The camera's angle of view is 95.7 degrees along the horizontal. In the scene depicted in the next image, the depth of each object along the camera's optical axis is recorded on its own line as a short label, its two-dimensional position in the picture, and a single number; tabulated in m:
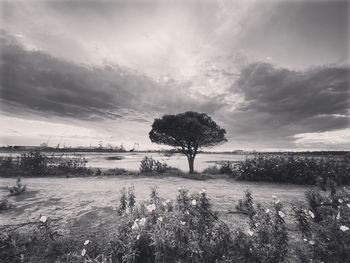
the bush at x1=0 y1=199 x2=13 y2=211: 4.79
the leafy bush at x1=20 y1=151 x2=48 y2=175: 11.97
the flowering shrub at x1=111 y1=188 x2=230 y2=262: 2.07
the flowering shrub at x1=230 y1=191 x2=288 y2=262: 2.17
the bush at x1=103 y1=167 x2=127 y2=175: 12.80
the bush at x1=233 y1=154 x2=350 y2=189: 9.14
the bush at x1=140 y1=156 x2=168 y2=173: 13.52
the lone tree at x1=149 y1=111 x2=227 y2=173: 13.01
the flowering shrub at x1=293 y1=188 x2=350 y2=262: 2.24
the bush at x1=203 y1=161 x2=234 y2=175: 13.34
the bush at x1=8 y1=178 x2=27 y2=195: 6.36
